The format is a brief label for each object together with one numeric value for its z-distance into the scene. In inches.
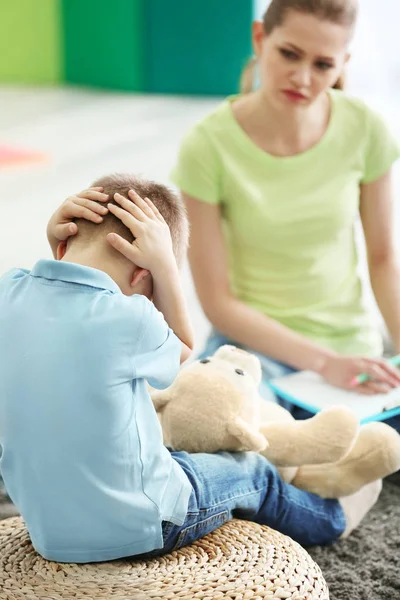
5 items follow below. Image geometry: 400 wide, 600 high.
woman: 140.4
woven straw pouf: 116.8
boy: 115.7
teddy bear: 126.7
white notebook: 133.5
